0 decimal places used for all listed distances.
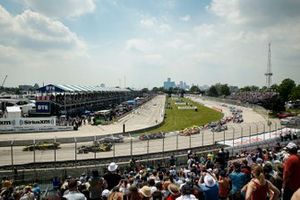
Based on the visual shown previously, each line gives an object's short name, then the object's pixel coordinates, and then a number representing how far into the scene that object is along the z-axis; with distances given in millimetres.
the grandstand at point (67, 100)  60153
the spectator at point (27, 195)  9048
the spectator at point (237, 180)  8250
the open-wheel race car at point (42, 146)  34341
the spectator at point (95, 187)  7969
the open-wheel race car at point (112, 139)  37128
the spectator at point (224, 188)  8719
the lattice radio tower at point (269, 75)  166412
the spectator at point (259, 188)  6316
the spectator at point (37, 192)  11793
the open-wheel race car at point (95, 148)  32312
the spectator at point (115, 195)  6279
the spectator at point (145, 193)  6482
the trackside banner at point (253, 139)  30775
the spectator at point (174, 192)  6410
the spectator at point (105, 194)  7593
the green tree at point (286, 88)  128750
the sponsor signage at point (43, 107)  59219
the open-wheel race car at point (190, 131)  45031
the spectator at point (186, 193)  5578
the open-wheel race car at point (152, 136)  39688
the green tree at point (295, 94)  117456
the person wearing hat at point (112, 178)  8664
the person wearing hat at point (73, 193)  6285
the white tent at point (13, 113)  51250
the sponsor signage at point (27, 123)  46781
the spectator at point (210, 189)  7340
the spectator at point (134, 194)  6398
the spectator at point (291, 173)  6883
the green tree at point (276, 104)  83144
